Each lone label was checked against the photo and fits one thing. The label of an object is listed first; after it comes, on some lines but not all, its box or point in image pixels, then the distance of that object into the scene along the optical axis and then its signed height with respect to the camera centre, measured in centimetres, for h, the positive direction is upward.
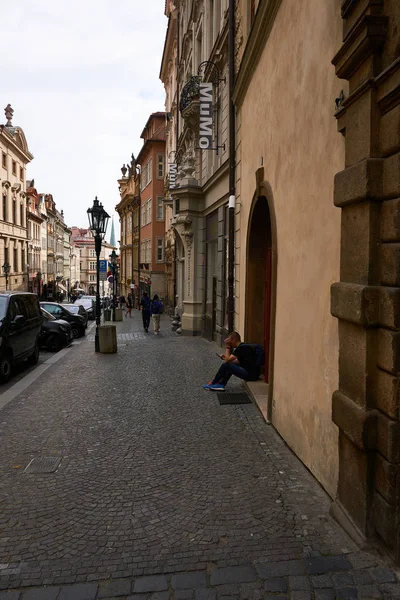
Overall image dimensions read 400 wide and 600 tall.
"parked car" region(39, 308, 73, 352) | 1617 -199
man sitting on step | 862 -153
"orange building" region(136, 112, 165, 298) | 4338 +571
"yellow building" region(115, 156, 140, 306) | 5631 +603
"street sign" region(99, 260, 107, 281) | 3062 +48
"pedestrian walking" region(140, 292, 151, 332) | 2169 -176
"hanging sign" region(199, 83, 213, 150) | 1491 +442
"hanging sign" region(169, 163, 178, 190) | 2625 +526
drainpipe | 1184 +130
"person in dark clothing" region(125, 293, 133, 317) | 3462 -212
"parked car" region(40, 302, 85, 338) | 2055 -174
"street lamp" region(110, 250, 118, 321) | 3148 +82
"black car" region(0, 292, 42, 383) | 1049 -128
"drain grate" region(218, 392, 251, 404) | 809 -203
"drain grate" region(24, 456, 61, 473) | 526 -204
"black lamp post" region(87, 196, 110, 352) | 1518 +163
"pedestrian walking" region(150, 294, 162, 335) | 2066 -161
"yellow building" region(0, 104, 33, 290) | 4791 +719
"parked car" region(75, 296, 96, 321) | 3299 -229
